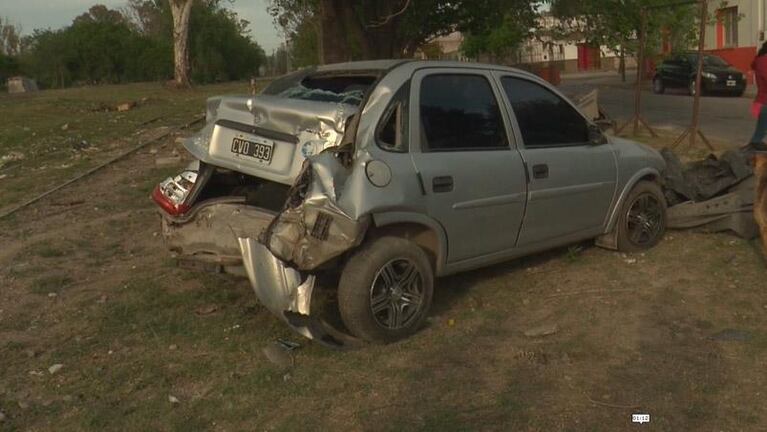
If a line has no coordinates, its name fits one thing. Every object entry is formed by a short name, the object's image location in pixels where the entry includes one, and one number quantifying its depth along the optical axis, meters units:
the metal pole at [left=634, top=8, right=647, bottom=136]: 13.86
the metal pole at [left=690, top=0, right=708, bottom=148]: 11.93
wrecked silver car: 4.54
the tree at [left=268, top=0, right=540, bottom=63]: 14.30
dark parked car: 26.64
